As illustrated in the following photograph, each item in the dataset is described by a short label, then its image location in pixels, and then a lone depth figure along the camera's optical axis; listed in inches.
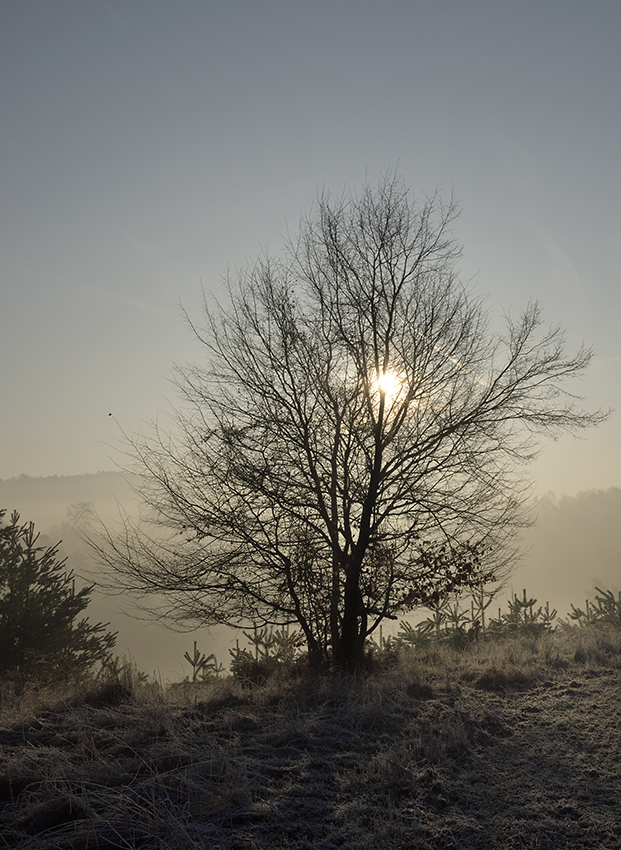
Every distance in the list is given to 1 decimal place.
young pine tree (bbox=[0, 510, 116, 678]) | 613.3
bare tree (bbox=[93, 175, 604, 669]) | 322.7
